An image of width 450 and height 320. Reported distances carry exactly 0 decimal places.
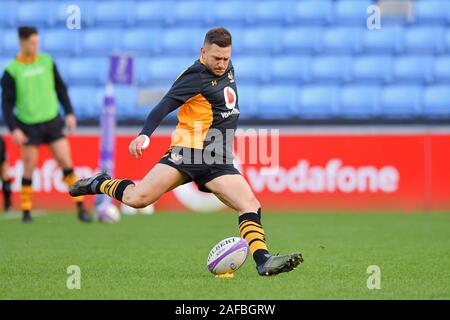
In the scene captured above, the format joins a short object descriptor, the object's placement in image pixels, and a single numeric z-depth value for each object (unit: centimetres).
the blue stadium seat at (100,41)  1730
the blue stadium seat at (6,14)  1805
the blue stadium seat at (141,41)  1712
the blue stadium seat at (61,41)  1742
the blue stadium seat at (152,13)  1756
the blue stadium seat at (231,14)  1719
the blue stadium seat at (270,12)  1709
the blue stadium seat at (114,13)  1772
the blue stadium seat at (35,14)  1798
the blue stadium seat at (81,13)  1780
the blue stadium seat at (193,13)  1733
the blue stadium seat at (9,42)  1744
